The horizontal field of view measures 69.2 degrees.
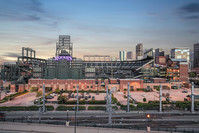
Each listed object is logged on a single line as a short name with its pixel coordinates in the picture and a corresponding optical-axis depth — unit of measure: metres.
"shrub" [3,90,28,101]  58.62
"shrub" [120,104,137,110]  45.02
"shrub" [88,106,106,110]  45.21
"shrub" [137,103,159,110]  45.88
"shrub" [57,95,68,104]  52.62
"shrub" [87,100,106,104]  53.40
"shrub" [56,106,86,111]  44.72
